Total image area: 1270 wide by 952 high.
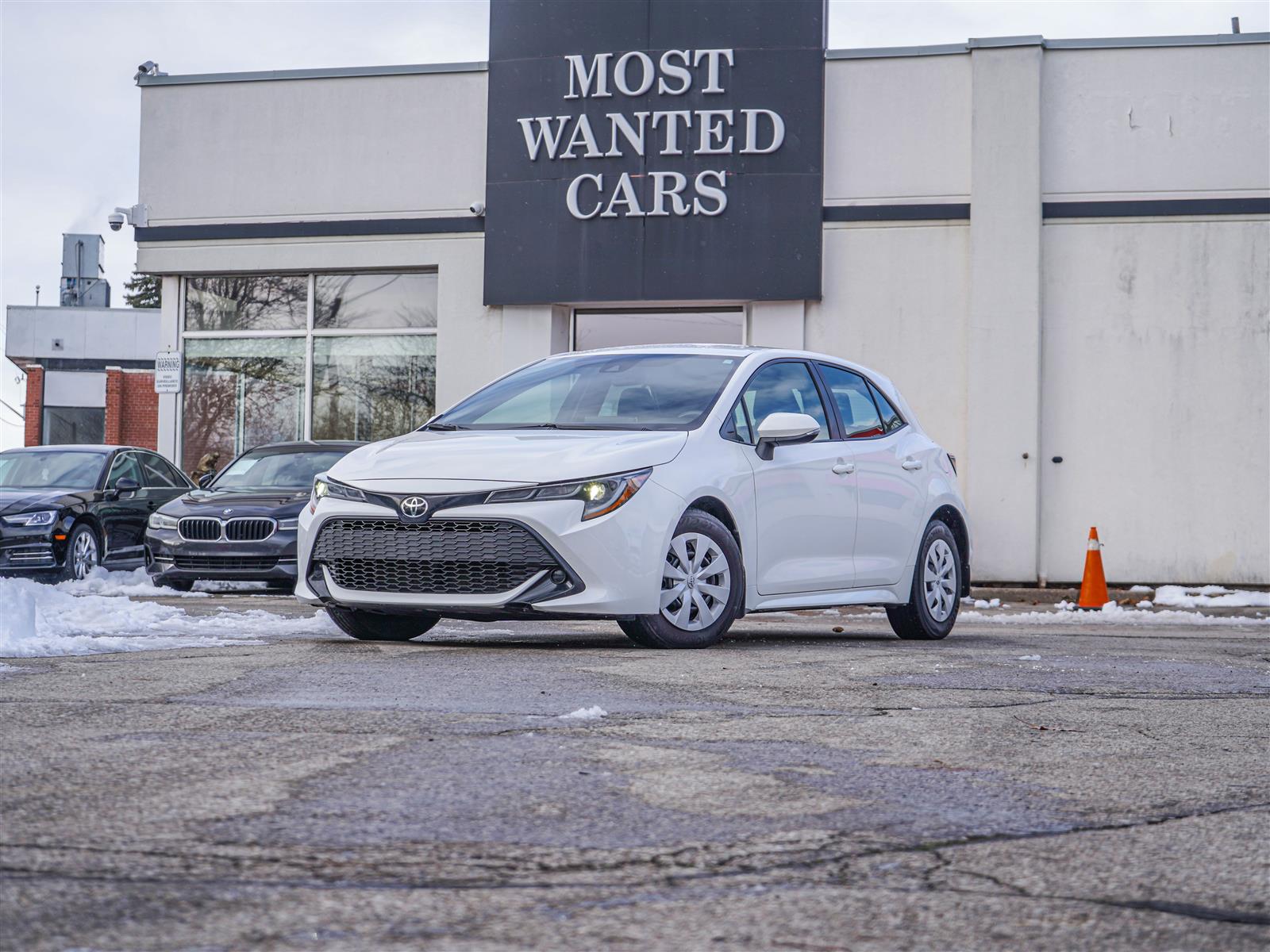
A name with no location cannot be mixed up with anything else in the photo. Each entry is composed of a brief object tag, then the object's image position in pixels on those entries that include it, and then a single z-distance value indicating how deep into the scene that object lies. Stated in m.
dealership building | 18.58
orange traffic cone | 15.21
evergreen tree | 78.75
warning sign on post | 20.48
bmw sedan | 14.23
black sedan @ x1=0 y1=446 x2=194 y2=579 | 15.36
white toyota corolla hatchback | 7.43
